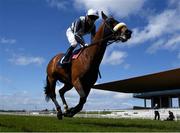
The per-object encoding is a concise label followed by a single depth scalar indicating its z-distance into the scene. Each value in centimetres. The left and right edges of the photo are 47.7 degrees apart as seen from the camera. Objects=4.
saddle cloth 639
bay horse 601
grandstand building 3873
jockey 643
